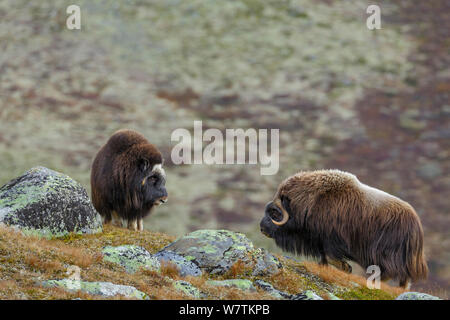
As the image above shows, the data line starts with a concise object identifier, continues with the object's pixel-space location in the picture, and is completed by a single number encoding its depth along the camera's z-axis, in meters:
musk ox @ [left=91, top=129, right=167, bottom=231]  16.92
